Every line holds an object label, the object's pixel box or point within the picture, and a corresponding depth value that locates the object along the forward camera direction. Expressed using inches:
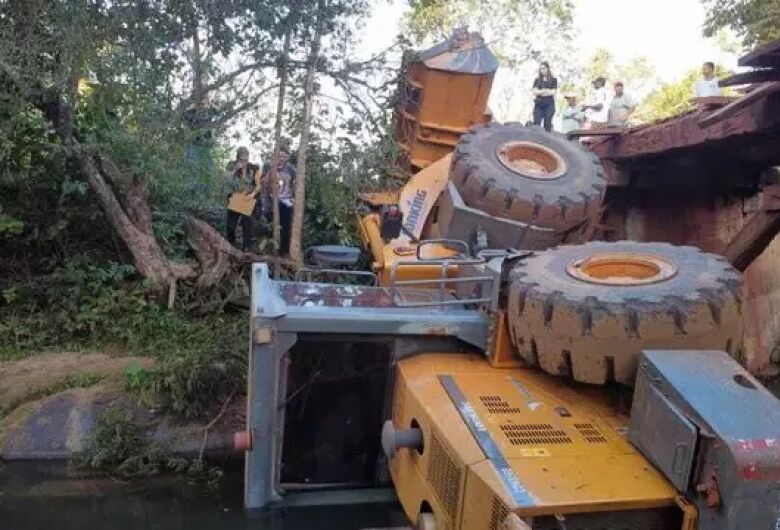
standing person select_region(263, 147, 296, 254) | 333.7
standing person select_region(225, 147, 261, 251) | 342.3
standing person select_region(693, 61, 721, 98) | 403.2
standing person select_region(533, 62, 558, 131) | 404.5
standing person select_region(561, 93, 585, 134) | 463.8
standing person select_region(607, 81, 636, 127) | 432.5
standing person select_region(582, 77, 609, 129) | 462.6
